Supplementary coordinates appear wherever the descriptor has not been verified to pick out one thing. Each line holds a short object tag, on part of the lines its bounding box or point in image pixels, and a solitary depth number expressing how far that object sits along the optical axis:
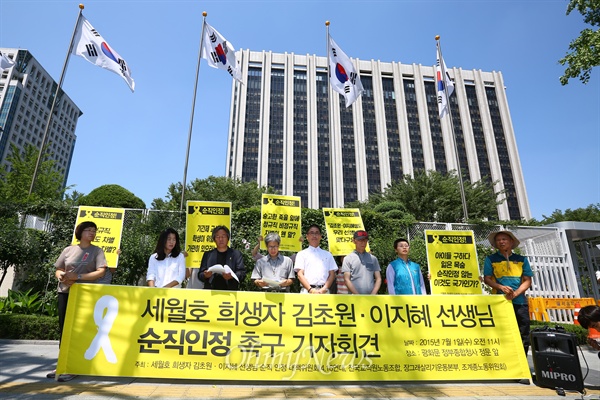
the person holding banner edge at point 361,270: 4.72
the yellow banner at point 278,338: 3.52
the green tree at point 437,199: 25.28
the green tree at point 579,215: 38.94
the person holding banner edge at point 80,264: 3.85
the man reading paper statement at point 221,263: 4.34
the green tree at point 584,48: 9.30
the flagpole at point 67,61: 10.87
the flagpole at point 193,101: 10.74
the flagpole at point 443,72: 13.29
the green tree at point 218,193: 28.95
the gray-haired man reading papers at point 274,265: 4.59
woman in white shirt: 4.45
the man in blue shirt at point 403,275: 4.73
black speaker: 3.46
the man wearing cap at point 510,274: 4.24
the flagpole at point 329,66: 12.39
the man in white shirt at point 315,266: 4.79
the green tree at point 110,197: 14.29
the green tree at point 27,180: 19.39
